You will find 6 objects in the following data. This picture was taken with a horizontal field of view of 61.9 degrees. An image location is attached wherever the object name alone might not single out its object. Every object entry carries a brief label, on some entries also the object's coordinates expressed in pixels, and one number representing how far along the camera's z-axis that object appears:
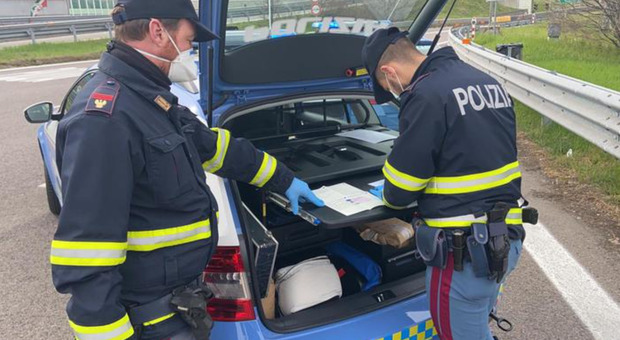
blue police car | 2.01
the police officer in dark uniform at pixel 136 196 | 1.43
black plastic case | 2.56
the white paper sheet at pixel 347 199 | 2.19
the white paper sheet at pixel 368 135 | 3.11
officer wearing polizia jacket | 1.92
